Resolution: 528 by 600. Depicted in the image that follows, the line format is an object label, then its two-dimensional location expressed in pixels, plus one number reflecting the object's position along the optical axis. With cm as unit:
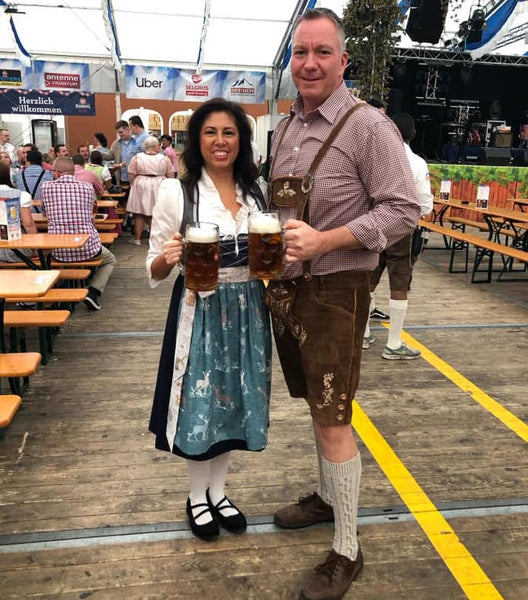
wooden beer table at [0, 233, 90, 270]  388
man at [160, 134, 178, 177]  1007
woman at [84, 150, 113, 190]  833
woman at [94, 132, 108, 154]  960
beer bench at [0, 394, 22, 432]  223
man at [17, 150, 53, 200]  646
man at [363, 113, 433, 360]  368
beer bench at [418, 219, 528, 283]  601
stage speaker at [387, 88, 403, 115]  1351
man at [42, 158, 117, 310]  473
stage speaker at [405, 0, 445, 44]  1214
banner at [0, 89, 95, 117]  1227
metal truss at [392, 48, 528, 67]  1448
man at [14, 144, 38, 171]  949
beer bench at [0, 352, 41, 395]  264
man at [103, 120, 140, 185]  912
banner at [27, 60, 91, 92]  1320
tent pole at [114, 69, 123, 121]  1334
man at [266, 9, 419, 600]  161
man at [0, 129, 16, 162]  1023
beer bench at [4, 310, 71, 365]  343
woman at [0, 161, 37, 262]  451
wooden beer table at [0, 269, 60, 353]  271
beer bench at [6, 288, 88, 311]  396
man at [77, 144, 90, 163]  1145
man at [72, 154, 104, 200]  692
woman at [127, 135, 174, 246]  794
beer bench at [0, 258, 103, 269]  471
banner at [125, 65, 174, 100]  1334
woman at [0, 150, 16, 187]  819
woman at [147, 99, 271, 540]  186
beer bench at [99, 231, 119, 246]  588
